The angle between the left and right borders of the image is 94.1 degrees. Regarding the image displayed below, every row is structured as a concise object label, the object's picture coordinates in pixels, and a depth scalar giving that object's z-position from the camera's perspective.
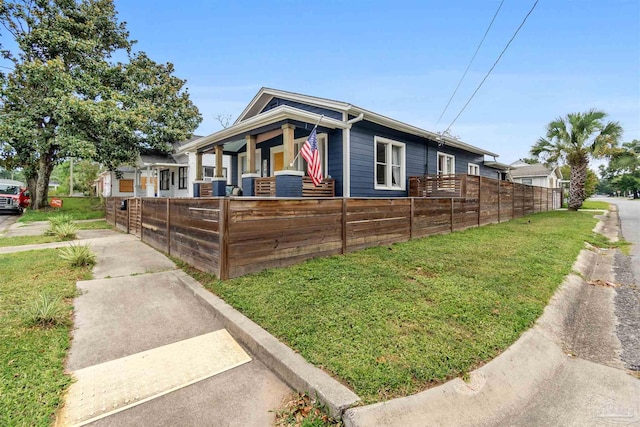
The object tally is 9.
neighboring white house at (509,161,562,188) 30.61
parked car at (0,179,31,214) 17.55
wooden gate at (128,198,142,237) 8.55
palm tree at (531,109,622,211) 16.35
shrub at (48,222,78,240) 8.78
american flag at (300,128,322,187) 7.64
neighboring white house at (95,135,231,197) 20.31
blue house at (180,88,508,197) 8.61
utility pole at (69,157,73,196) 37.06
